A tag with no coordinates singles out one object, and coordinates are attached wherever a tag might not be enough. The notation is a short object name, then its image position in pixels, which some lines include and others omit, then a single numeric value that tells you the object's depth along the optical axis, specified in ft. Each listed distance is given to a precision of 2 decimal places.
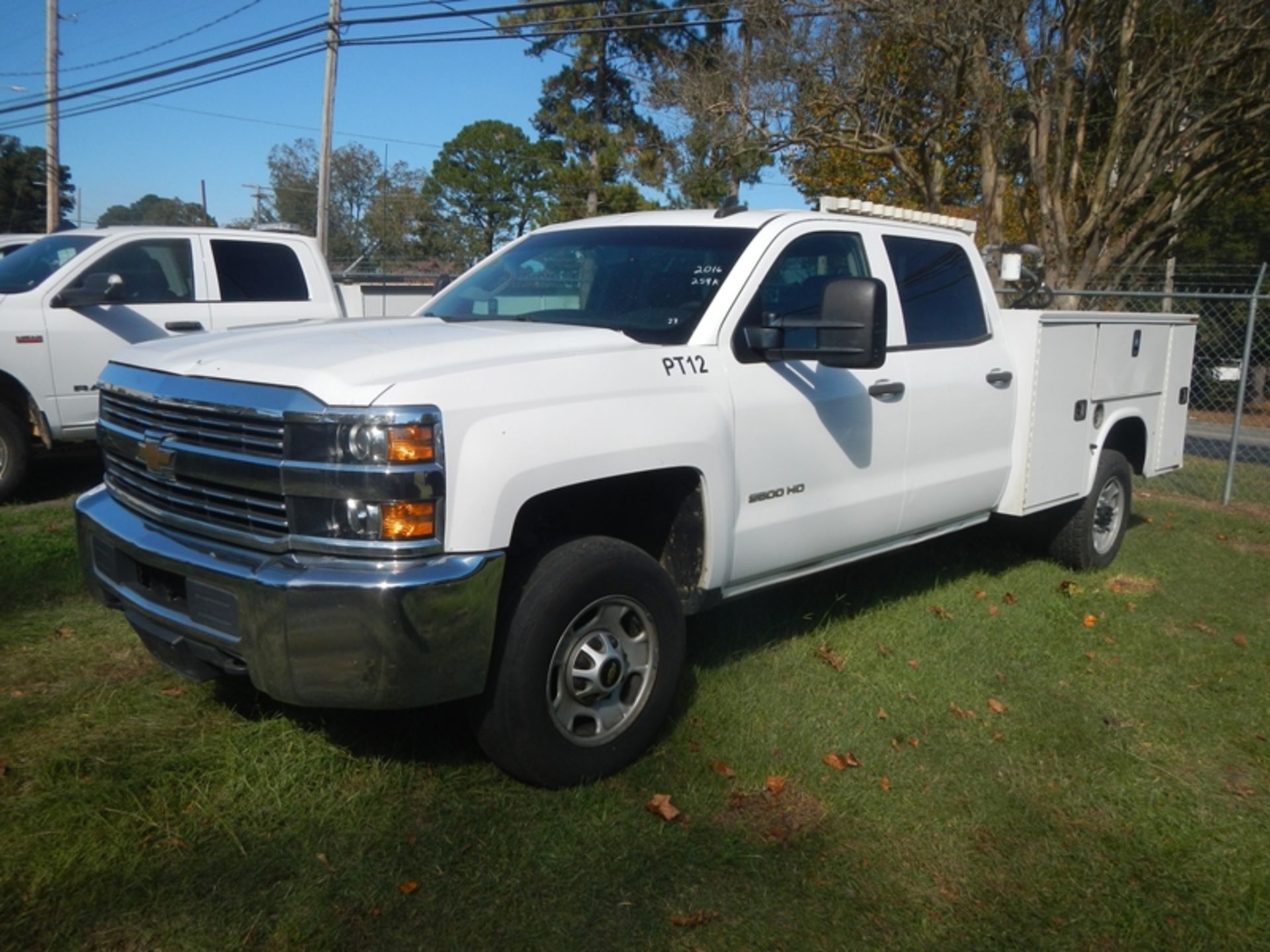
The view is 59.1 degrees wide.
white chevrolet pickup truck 10.36
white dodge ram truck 25.22
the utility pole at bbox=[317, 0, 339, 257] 71.61
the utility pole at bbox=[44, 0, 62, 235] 83.71
